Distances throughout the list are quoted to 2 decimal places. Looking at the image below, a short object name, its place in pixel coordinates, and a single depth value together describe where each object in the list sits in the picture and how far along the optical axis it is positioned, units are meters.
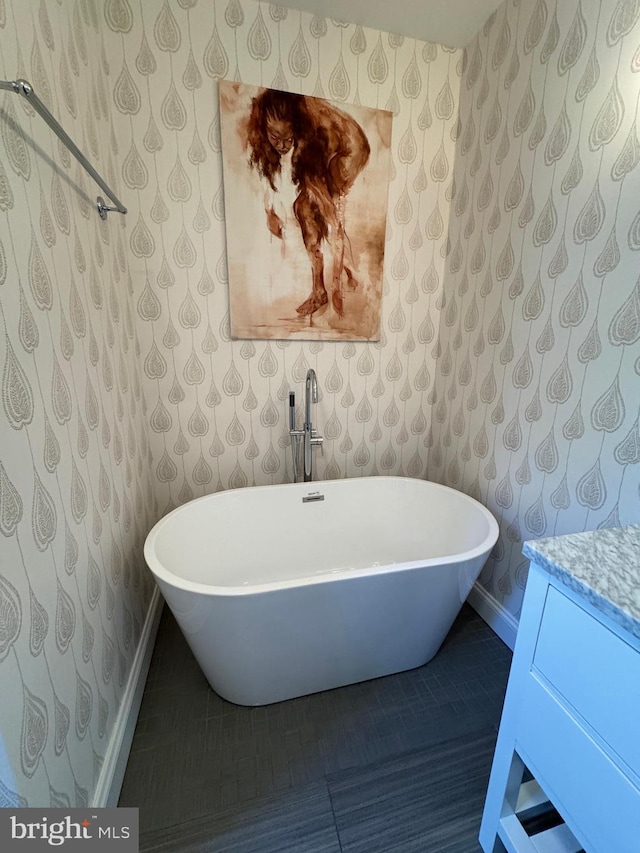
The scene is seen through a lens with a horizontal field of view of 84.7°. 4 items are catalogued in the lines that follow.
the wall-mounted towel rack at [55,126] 0.62
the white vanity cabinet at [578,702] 0.56
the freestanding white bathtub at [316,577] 1.07
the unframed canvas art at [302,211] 1.49
